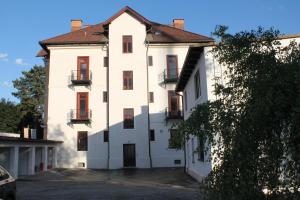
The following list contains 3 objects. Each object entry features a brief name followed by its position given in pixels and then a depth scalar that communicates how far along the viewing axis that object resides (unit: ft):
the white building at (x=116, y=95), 103.40
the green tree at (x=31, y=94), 179.42
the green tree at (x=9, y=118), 169.46
